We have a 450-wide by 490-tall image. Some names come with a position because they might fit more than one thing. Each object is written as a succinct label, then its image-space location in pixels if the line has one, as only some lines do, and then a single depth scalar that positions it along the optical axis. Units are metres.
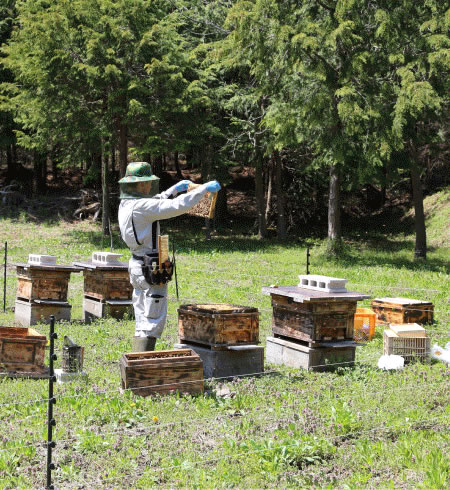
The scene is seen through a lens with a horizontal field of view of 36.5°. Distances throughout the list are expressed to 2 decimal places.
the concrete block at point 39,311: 11.30
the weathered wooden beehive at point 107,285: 11.55
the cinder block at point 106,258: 11.54
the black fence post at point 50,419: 4.96
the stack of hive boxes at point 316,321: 8.28
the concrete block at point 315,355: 8.45
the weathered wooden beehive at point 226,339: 7.92
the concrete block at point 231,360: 7.97
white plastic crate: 8.94
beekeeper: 7.96
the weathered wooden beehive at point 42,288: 11.23
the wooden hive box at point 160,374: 7.17
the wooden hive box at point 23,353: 7.88
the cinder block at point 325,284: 8.39
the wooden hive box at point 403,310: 11.28
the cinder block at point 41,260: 11.31
